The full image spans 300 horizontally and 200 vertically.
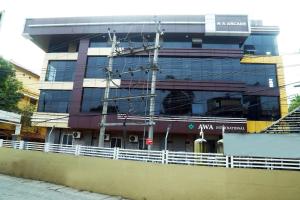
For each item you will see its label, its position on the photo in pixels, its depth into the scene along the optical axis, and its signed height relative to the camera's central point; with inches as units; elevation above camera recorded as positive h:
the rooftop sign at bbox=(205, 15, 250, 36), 977.2 +477.4
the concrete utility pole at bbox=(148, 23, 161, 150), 589.2 +156.3
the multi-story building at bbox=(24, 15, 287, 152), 924.6 +275.4
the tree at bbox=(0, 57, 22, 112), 1161.7 +263.2
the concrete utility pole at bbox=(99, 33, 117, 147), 651.9 +155.1
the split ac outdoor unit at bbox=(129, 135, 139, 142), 976.4 +62.9
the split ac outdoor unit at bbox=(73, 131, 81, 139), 1017.5 +68.8
